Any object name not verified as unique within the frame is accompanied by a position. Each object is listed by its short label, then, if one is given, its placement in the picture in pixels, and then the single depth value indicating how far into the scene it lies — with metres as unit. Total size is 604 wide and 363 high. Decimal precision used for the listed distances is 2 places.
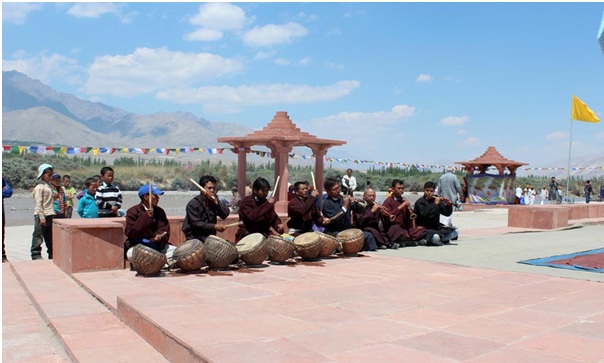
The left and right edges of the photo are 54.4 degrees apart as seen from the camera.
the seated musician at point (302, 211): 8.07
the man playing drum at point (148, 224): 6.61
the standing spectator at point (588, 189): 29.78
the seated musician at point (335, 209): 8.45
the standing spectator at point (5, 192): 8.52
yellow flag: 21.97
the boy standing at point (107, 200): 8.31
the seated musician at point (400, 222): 9.27
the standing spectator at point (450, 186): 12.47
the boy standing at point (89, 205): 8.35
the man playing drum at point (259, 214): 7.46
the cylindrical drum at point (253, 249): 6.84
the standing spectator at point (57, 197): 8.62
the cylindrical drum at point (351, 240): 8.03
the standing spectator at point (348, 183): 16.91
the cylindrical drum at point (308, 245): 7.35
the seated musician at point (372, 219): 8.93
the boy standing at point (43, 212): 8.26
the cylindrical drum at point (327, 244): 7.64
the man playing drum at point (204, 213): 6.89
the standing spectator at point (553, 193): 27.92
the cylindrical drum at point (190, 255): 6.38
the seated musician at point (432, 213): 9.59
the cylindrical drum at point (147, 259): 6.19
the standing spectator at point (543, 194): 29.69
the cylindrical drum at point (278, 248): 7.15
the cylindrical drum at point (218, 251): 6.53
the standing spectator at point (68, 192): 9.80
